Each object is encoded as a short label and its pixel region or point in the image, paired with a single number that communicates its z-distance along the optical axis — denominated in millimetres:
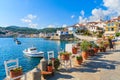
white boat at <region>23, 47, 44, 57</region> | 15603
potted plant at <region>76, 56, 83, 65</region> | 5064
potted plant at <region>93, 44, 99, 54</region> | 7121
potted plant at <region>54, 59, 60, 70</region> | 4380
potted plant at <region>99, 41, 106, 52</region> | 7796
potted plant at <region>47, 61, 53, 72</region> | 4048
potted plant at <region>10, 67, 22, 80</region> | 3417
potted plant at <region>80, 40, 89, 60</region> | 5901
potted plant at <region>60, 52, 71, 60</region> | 4718
